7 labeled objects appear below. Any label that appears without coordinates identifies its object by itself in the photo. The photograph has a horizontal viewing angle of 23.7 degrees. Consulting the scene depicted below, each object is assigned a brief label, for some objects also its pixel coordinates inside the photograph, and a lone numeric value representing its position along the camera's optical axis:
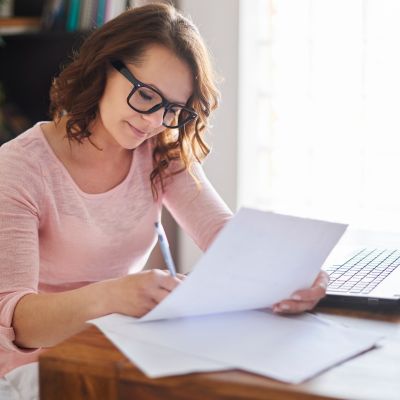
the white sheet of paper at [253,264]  0.96
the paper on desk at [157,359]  0.85
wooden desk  0.83
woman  1.30
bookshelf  2.37
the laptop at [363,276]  1.09
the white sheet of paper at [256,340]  0.87
